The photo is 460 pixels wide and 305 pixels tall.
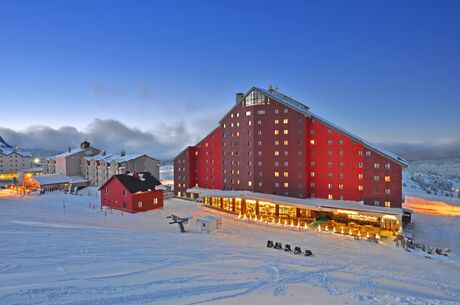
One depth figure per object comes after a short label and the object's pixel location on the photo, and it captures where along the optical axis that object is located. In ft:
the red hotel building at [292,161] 120.37
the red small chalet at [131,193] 121.79
